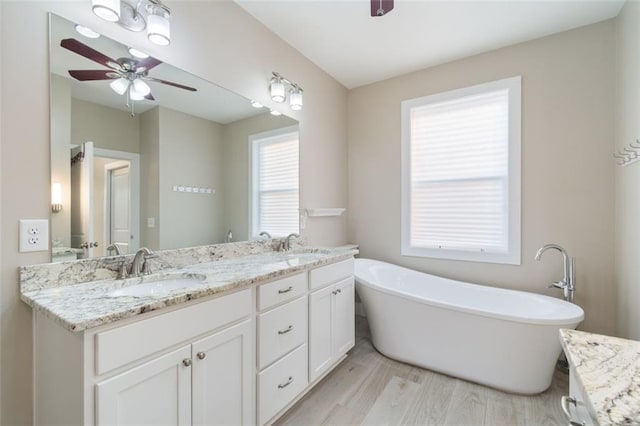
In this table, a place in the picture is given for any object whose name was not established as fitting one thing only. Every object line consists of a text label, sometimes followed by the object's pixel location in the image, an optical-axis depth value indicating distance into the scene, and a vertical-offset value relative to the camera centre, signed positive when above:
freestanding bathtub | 1.87 -0.87
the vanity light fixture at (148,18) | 1.44 +0.97
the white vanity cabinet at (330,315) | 1.89 -0.76
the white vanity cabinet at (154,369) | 0.90 -0.59
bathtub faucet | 2.18 -0.50
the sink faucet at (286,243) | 2.47 -0.29
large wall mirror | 1.29 +0.32
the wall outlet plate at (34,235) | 1.15 -0.11
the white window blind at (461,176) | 2.62 +0.34
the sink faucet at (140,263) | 1.44 -0.28
